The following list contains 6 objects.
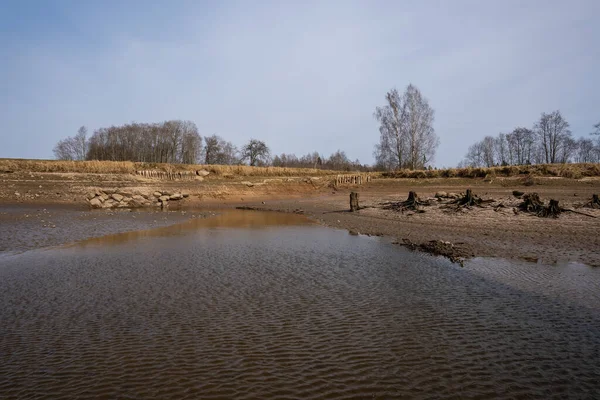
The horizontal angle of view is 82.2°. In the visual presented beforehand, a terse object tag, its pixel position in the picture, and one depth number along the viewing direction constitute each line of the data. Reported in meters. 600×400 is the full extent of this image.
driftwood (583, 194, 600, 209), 13.32
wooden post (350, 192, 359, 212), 18.84
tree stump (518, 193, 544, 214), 13.34
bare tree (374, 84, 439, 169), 36.78
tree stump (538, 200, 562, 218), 12.65
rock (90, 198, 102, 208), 22.23
